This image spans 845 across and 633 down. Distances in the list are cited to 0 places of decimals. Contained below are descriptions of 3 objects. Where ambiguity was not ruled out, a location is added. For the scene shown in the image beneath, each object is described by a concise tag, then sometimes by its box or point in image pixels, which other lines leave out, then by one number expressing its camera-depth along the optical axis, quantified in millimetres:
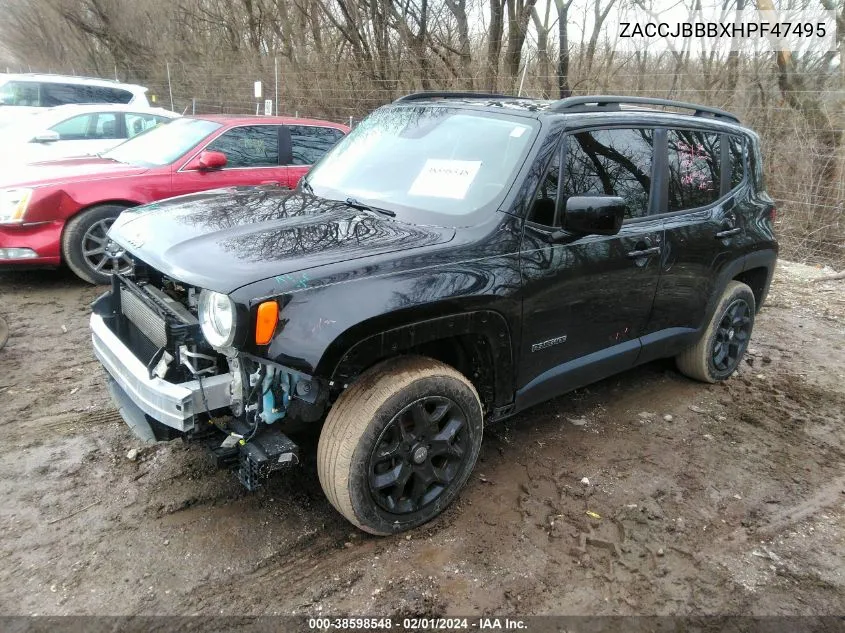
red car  5664
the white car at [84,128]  8719
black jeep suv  2496
